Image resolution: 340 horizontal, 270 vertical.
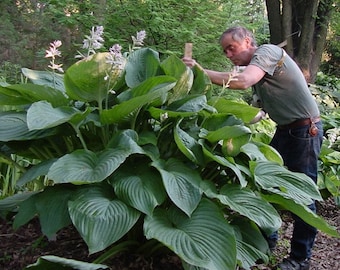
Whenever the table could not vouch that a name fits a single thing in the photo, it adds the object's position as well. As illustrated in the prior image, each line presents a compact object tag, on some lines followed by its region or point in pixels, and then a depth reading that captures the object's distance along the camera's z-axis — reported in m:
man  2.77
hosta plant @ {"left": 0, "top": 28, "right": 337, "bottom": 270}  1.84
